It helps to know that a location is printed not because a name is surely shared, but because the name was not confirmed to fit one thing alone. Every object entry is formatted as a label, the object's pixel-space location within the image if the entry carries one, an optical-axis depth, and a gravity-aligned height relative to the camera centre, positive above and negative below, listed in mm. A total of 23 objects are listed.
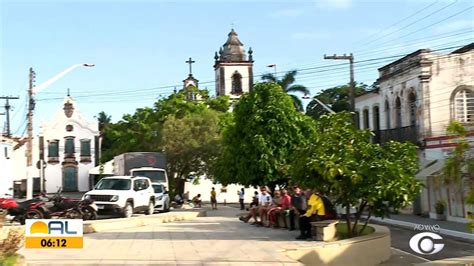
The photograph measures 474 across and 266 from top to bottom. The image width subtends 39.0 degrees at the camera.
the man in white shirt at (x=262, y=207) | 22653 -1268
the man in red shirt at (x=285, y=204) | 20338 -1066
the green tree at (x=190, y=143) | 53156 +2264
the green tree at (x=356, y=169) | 15766 -22
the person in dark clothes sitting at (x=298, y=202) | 18734 -919
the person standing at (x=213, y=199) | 44053 -1876
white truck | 37906 +379
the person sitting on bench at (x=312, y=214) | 17141 -1158
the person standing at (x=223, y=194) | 63812 -2242
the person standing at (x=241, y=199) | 44625 -1902
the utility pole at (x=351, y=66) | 34781 +5476
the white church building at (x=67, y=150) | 75188 +2753
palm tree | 59406 +7758
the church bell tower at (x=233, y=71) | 77188 +11506
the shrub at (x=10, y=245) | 11000 -1168
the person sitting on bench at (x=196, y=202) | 47125 -2150
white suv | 26562 -906
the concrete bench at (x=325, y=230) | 16312 -1513
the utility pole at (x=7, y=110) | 62466 +6152
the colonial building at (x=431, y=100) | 33625 +3494
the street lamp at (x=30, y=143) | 31688 +1586
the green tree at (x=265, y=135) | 27203 +1426
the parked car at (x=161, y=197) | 34188 -1321
